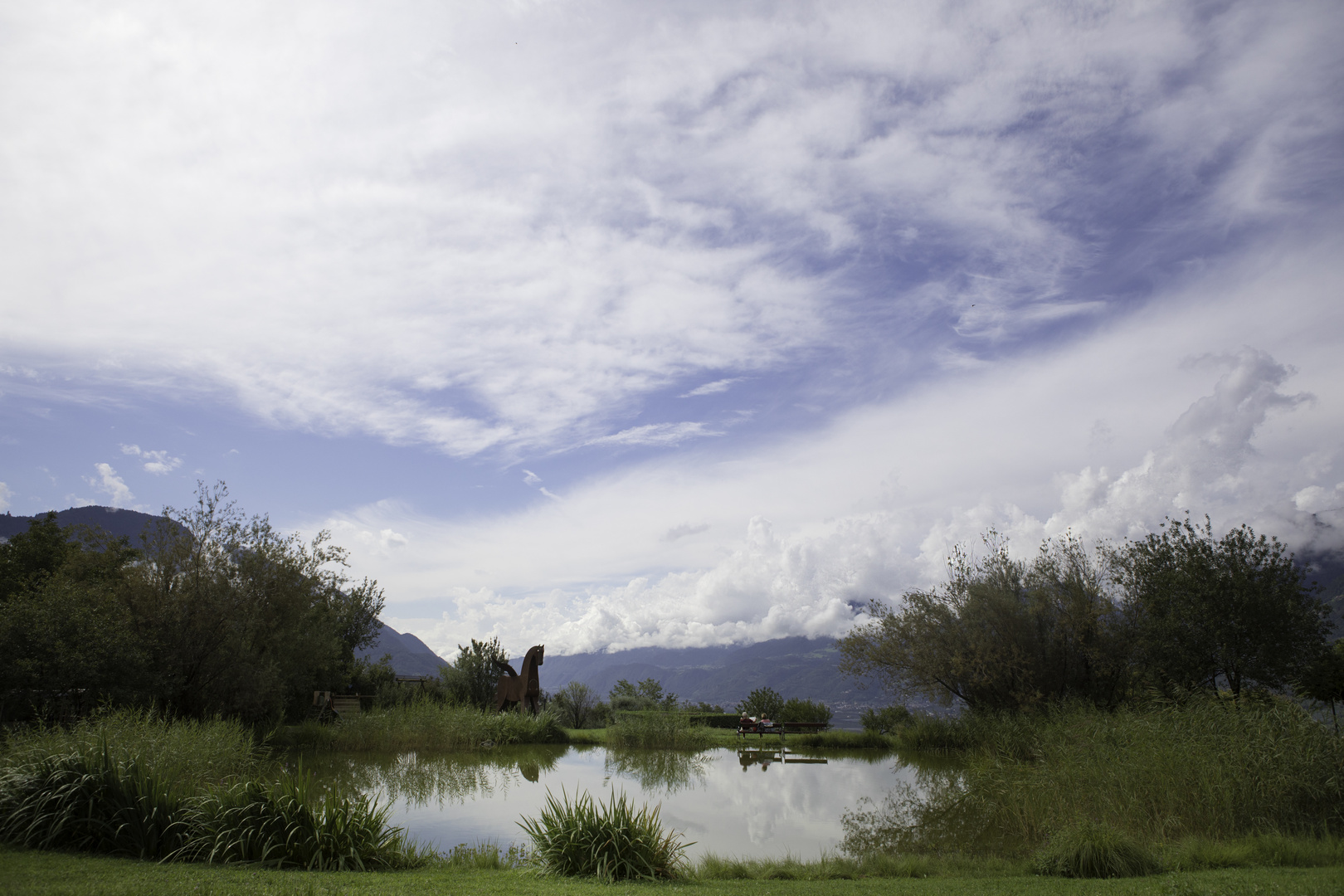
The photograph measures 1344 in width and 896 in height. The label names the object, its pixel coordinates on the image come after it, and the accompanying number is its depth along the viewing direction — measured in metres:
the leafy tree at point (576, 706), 30.41
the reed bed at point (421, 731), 21.08
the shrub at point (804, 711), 28.92
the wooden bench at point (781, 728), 26.24
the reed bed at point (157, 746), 8.89
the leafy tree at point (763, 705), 30.23
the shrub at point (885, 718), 26.23
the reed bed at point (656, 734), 23.16
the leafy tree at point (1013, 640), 22.19
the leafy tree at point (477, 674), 30.08
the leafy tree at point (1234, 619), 19.55
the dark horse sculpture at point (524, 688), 28.77
